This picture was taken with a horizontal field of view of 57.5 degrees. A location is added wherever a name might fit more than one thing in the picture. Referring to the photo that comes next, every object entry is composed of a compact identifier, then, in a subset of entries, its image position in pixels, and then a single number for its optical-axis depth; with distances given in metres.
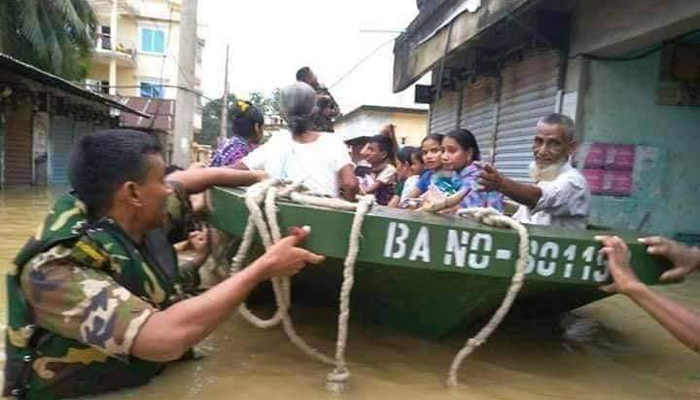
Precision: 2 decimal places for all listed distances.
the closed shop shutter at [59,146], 17.33
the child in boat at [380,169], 5.66
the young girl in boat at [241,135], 4.84
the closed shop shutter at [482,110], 9.03
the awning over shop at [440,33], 6.13
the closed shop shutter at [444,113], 11.51
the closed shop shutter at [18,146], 14.67
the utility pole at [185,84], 11.05
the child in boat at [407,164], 5.89
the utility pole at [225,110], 24.92
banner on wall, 6.11
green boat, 2.33
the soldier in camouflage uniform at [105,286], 1.86
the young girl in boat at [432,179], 3.63
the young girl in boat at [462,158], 3.62
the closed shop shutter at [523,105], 7.06
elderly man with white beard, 3.00
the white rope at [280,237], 2.31
